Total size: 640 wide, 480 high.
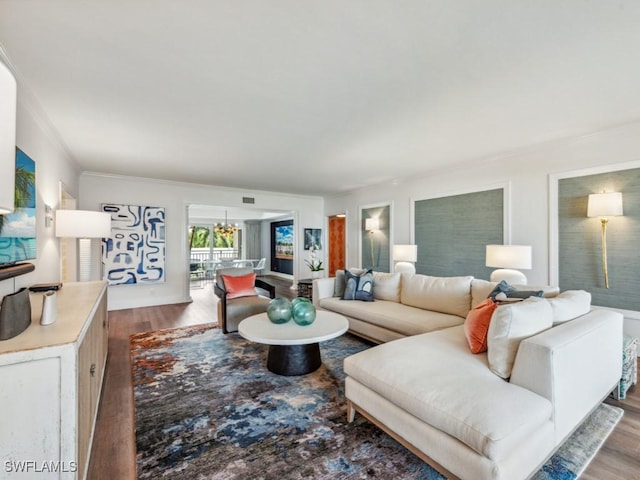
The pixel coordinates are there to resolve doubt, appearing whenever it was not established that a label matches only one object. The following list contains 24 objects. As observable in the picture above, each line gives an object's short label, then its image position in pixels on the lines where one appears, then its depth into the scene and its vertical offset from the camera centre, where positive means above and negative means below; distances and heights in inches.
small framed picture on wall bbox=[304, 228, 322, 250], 313.3 +3.5
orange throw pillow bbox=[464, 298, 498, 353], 78.6 -23.7
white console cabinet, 45.2 -25.9
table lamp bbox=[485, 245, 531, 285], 137.9 -9.6
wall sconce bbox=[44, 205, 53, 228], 114.7 +11.0
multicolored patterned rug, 63.4 -48.5
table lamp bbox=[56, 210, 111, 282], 120.2 +7.8
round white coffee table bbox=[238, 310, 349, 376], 96.5 -31.5
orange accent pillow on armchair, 164.8 -24.6
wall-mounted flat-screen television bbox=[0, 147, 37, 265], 72.6 +5.8
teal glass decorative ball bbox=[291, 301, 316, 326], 109.3 -26.7
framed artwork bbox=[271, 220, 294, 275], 407.5 -7.2
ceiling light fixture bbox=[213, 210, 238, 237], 414.3 +19.2
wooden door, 301.9 -0.9
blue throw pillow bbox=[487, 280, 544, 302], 90.6 -16.9
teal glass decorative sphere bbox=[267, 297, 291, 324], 111.1 -26.3
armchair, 153.5 -33.8
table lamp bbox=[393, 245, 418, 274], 202.7 -10.5
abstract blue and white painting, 206.8 -2.6
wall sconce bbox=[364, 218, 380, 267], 248.1 +13.0
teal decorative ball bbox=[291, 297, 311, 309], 112.4 -23.1
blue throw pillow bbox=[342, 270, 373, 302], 151.2 -24.2
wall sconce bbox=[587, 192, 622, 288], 122.0 +12.9
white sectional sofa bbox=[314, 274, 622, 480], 51.5 -30.7
